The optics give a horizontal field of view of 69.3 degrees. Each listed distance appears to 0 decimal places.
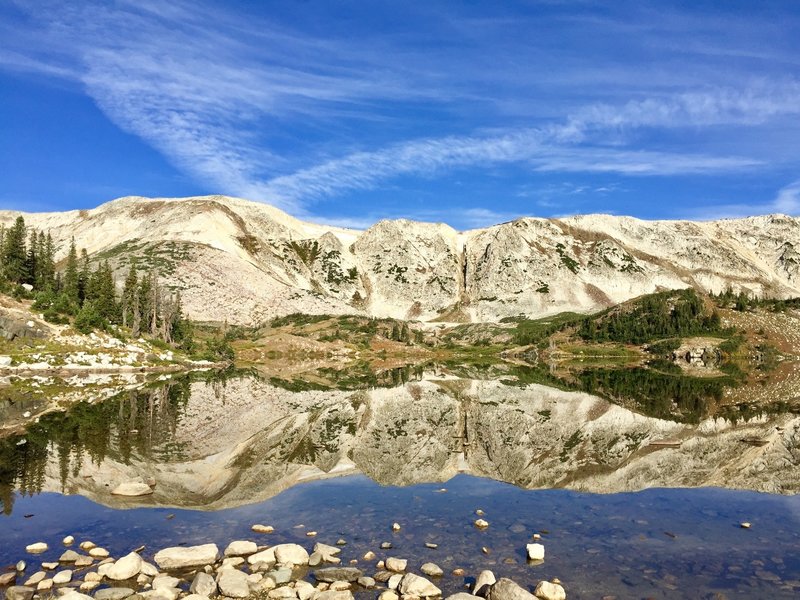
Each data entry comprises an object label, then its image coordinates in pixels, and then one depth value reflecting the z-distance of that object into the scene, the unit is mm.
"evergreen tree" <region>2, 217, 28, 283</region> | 104000
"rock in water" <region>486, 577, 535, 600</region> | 14369
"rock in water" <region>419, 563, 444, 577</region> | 16641
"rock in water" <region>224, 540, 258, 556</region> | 17781
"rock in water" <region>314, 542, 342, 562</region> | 17717
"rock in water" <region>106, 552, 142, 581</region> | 16016
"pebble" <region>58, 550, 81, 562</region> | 17297
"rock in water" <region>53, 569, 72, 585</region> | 15633
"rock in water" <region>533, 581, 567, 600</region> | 15008
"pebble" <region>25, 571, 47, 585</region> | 15483
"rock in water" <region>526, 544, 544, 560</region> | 17938
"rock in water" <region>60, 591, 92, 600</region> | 13755
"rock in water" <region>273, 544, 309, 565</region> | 17328
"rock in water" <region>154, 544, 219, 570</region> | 16891
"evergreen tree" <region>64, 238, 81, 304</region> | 102625
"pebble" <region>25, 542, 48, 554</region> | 18000
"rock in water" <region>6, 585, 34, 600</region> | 14503
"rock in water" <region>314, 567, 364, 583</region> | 16203
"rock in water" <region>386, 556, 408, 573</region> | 16938
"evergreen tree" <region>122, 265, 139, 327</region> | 109212
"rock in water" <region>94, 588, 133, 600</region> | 14539
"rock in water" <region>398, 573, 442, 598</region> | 15133
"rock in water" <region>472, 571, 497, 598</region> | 15201
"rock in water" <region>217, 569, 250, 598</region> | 14859
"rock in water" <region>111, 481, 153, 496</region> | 24391
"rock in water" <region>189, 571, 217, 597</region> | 14891
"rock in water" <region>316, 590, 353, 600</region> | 14625
